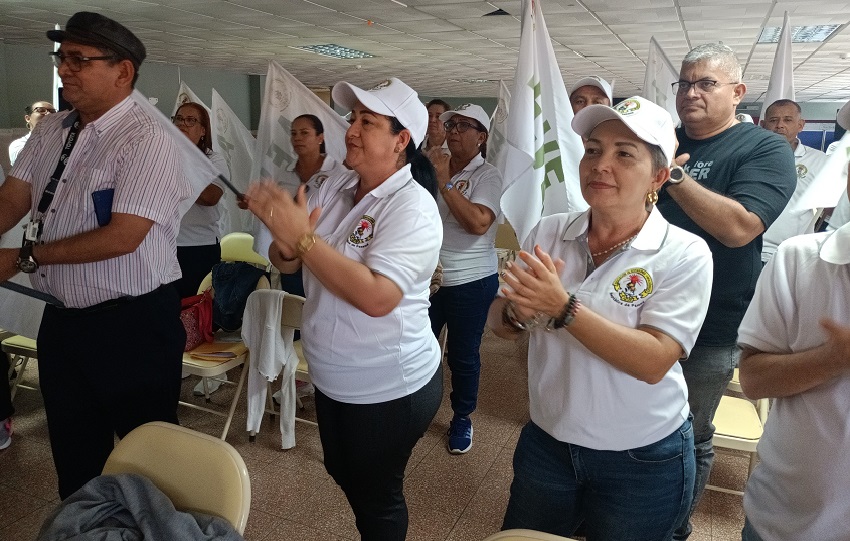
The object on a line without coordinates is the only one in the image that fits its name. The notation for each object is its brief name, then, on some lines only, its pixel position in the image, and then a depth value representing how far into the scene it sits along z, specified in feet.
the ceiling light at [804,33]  21.68
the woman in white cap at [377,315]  4.88
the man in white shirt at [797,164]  11.70
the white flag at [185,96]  14.67
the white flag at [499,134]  8.69
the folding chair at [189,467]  4.10
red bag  9.62
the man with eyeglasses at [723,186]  5.52
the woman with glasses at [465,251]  9.01
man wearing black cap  5.43
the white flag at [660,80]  11.59
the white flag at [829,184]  11.25
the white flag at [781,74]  13.56
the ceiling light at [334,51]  29.58
